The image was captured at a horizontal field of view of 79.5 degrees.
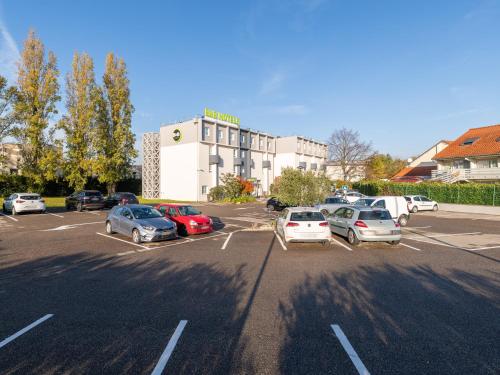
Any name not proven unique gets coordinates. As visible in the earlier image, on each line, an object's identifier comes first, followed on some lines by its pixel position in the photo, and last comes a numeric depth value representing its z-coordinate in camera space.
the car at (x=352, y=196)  30.43
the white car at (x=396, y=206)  18.80
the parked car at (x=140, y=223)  12.53
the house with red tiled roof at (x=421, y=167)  51.78
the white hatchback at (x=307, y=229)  11.45
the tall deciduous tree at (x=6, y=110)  28.88
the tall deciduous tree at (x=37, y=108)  32.38
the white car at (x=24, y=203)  23.14
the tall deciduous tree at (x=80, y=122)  34.06
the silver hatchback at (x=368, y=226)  11.70
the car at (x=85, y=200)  26.42
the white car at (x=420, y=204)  29.20
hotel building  45.22
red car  14.57
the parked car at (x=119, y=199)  27.89
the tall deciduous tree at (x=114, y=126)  35.16
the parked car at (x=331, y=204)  20.53
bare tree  59.81
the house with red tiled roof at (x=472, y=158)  35.78
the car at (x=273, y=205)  28.67
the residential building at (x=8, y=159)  30.78
